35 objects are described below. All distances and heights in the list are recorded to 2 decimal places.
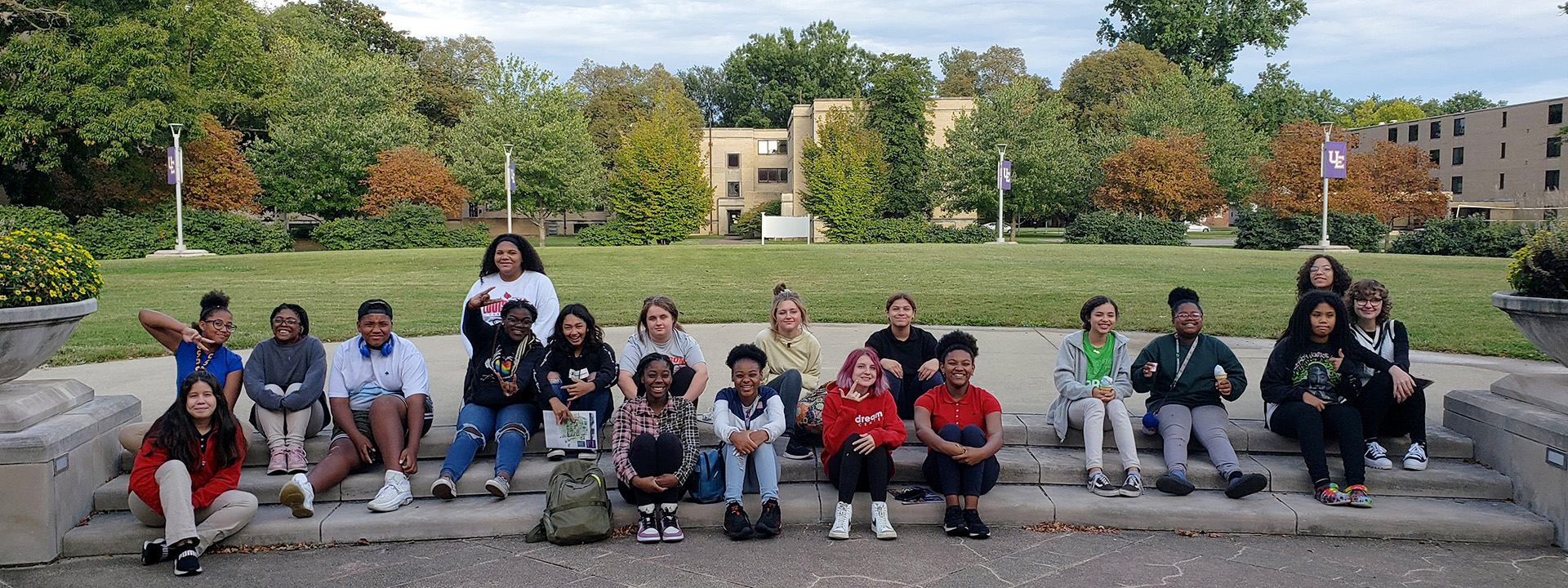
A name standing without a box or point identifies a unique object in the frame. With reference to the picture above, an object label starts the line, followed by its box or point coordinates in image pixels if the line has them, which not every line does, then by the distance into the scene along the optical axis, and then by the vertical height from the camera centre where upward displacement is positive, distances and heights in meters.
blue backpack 5.47 -1.41
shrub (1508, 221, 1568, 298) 5.28 -0.19
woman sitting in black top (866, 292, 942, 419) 6.18 -0.81
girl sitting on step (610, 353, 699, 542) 5.15 -1.18
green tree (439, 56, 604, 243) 44.09 +4.30
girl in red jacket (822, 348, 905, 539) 5.20 -1.11
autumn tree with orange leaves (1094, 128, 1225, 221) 42.75 +2.39
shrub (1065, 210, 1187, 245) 40.34 +0.13
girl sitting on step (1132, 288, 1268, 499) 5.78 -0.94
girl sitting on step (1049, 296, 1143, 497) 5.77 -0.93
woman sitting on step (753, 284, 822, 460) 6.32 -0.74
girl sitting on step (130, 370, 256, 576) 4.75 -1.23
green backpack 5.04 -1.47
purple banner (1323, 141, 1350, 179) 35.03 +2.69
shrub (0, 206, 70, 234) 31.58 +0.65
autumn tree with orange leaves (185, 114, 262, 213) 38.78 +2.67
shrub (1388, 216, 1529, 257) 32.97 -0.22
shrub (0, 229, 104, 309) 5.07 -0.18
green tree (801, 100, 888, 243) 46.50 +2.79
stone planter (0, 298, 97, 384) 4.98 -0.51
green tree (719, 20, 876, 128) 79.06 +13.83
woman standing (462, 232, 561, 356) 6.55 -0.31
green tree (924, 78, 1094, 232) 45.12 +3.66
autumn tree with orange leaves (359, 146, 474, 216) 41.16 +2.34
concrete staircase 5.09 -1.52
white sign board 49.50 +0.39
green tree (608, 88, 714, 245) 43.09 +2.22
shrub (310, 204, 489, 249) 38.38 +0.14
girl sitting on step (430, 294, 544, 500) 5.70 -0.98
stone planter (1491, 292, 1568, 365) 5.15 -0.49
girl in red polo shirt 5.23 -1.14
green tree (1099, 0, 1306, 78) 67.31 +14.55
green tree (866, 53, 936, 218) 49.47 +5.61
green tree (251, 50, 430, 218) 42.19 +4.43
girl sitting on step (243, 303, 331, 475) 5.62 -0.89
